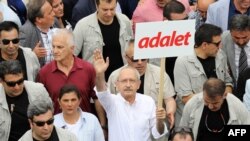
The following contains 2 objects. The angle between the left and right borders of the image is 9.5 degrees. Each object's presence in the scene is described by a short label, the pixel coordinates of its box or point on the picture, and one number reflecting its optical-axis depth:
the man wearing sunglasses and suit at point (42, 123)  14.74
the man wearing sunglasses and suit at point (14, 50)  16.83
